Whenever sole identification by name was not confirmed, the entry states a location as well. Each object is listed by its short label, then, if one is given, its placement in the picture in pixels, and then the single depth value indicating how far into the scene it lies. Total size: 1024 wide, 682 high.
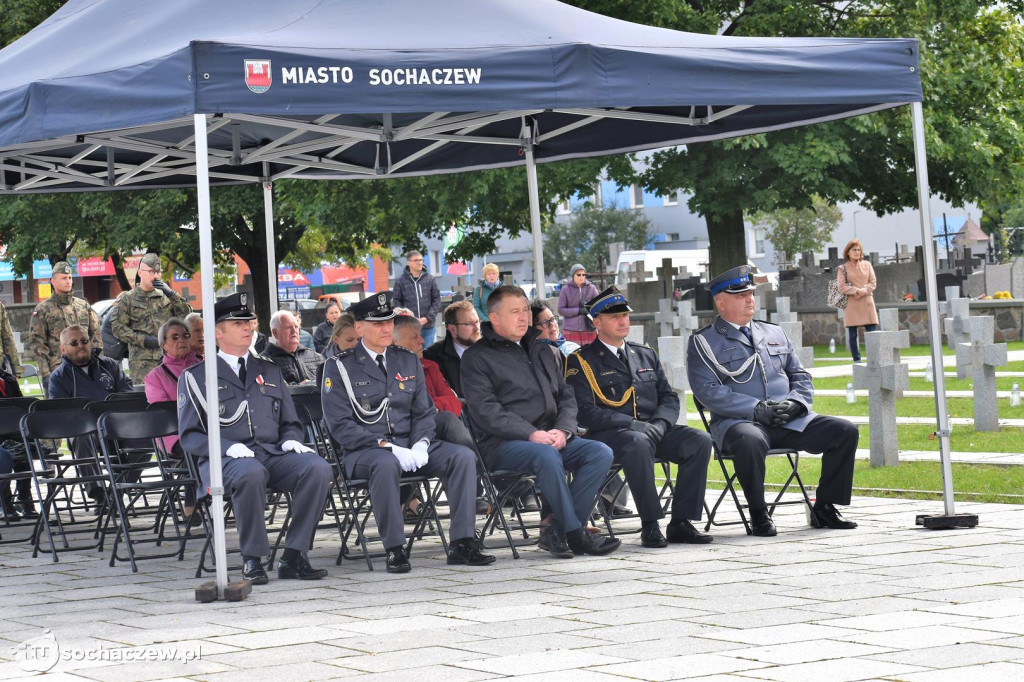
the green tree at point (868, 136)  40.45
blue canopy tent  12.10
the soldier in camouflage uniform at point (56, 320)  22.31
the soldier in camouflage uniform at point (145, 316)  20.59
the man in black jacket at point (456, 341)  15.97
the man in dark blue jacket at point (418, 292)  31.08
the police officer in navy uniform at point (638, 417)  14.17
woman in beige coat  34.20
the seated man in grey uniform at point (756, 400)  14.39
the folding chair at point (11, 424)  15.90
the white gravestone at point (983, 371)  21.73
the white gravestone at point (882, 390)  18.90
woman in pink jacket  15.35
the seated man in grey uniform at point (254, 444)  12.86
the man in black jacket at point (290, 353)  18.04
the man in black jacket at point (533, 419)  13.79
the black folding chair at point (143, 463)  14.07
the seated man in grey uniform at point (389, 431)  13.32
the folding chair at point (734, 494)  14.51
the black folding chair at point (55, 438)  15.11
